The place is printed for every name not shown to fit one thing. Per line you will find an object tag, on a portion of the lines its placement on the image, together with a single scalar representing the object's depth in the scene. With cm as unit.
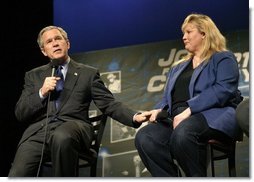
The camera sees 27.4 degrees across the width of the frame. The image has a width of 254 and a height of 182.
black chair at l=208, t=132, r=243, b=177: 294
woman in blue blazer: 283
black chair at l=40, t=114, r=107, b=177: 310
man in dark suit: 300
